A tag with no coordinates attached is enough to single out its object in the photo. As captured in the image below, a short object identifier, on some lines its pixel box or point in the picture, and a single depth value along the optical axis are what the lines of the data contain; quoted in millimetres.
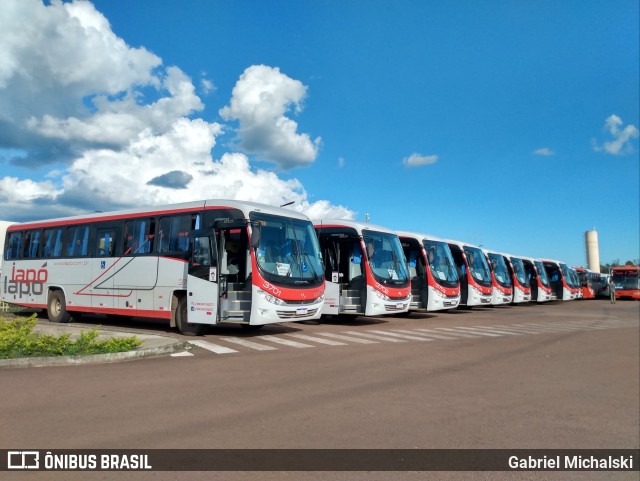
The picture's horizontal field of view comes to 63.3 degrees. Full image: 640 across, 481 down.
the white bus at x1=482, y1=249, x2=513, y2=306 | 28141
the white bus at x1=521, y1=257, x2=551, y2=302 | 35812
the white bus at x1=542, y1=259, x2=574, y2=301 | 39781
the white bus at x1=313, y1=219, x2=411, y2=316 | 17453
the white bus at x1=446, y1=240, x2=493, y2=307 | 25672
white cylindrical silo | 97875
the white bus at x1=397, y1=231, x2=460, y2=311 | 21219
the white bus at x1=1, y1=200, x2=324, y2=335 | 12711
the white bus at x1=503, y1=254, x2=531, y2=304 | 32094
